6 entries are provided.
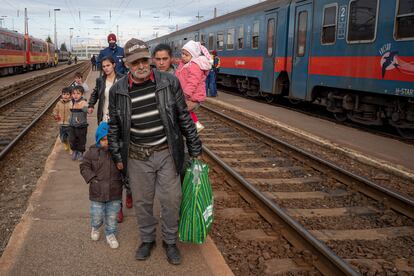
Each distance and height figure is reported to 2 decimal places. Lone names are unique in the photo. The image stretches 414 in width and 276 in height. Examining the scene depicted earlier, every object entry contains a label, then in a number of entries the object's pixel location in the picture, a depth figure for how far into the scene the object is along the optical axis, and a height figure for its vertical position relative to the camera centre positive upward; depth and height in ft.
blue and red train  28.71 +1.49
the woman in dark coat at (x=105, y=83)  16.98 -0.66
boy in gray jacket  21.70 -2.58
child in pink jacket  13.91 -0.13
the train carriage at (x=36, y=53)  133.08 +4.07
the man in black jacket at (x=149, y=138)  11.23 -1.88
